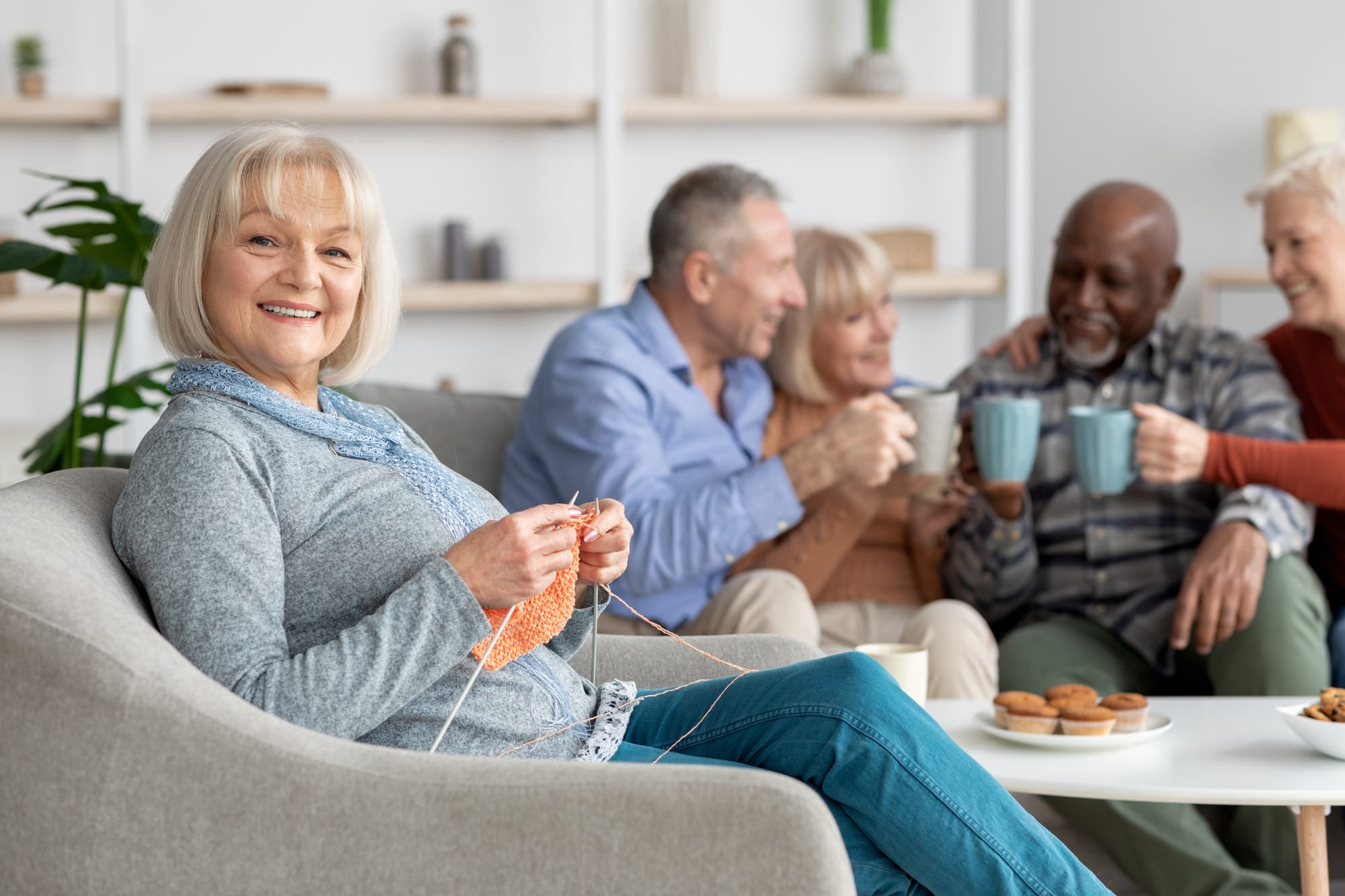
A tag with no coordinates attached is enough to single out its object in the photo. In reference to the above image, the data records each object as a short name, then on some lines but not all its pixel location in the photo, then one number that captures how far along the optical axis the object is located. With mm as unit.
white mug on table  2838
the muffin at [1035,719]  2764
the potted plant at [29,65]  4111
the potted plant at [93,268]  3117
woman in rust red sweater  3276
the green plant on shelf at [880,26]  4683
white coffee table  2641
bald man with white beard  3246
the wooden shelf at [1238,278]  5693
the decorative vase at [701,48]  4518
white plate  2745
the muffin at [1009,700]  2785
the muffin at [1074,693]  2798
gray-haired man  3264
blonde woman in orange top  3432
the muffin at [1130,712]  2768
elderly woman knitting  2398
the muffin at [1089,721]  2752
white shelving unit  4093
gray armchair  2285
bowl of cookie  2694
